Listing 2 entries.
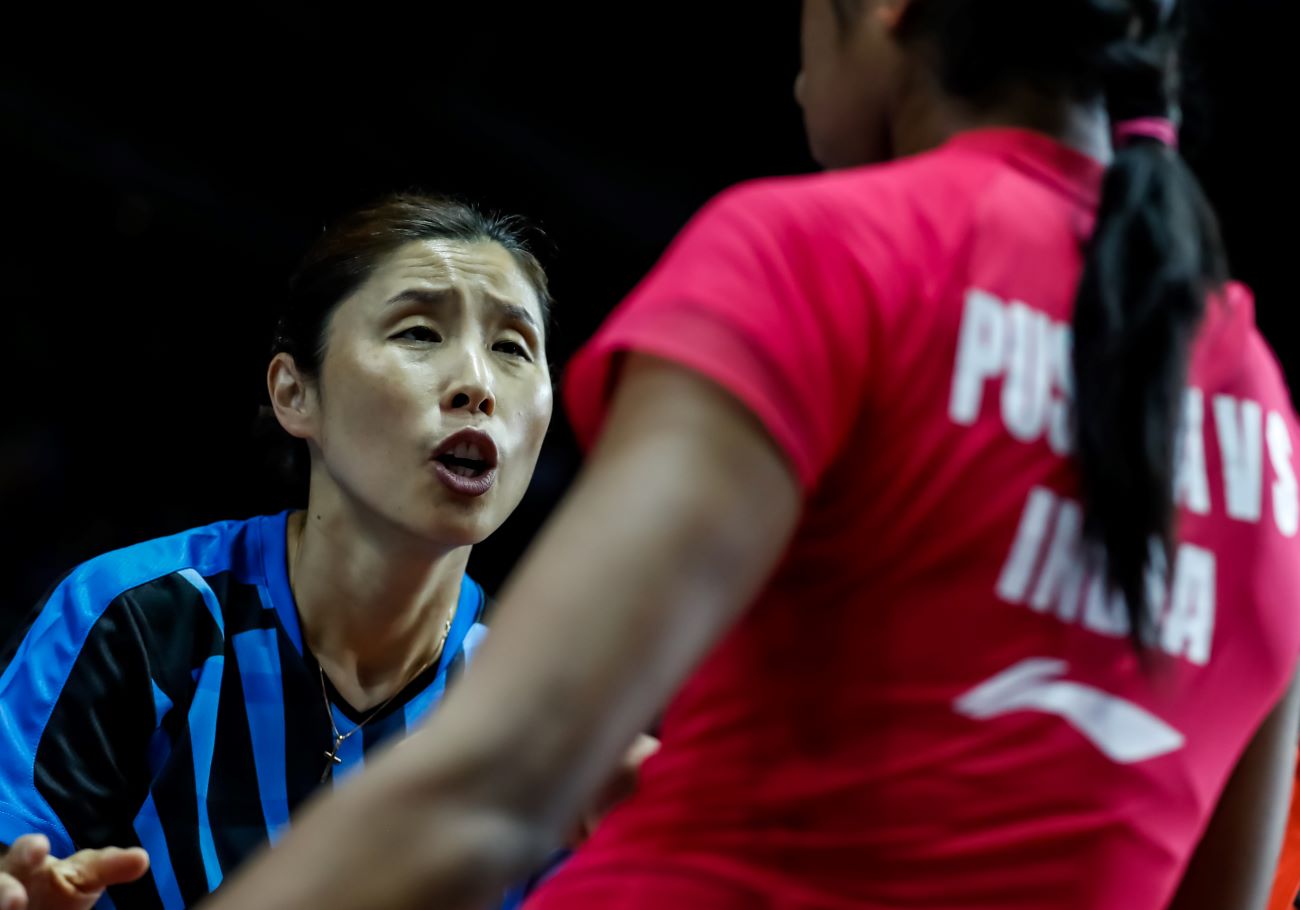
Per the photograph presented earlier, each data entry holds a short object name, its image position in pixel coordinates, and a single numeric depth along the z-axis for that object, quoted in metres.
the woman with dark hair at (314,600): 4.15
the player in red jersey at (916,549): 2.42
